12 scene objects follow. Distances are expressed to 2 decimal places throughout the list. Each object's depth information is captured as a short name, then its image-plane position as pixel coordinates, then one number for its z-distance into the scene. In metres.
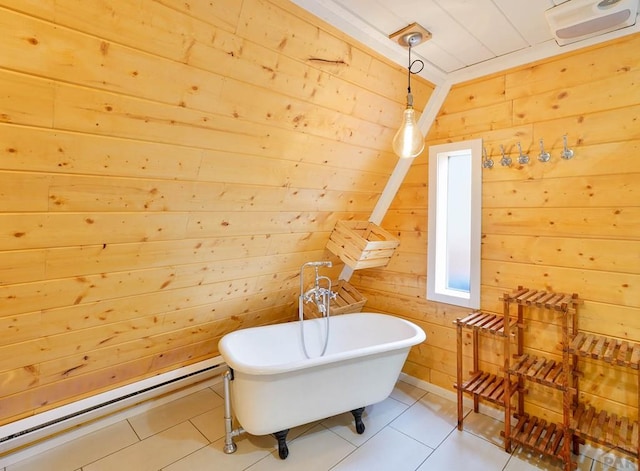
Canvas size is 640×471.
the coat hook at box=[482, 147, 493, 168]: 2.28
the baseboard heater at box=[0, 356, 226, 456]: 1.96
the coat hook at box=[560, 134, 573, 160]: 1.97
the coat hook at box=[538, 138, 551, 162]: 2.04
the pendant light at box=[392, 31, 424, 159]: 1.70
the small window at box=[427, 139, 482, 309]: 2.54
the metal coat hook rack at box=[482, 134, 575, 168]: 1.98
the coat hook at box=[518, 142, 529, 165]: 2.12
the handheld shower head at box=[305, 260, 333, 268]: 2.48
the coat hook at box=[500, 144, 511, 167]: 2.20
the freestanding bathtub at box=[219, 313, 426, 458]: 1.91
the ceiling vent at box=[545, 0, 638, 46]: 1.48
